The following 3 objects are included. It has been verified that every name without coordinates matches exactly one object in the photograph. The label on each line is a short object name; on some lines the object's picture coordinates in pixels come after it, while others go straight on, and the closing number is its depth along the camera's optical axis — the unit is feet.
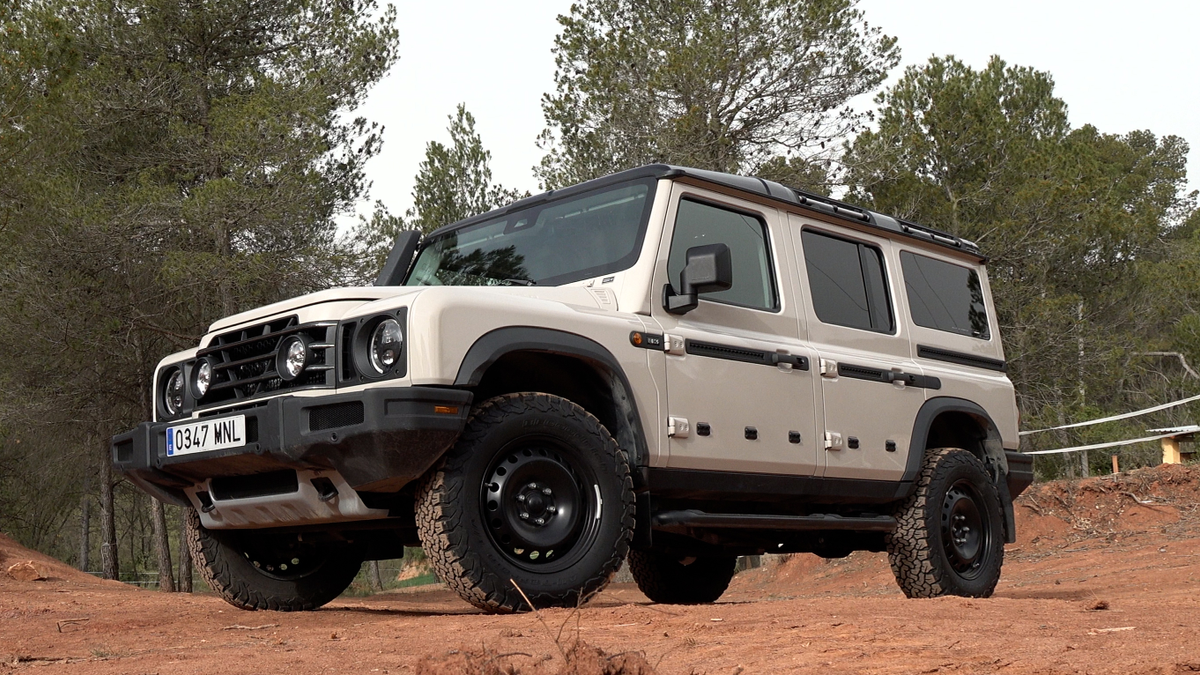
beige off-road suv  14.46
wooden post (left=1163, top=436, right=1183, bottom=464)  51.65
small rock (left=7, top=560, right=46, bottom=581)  41.37
